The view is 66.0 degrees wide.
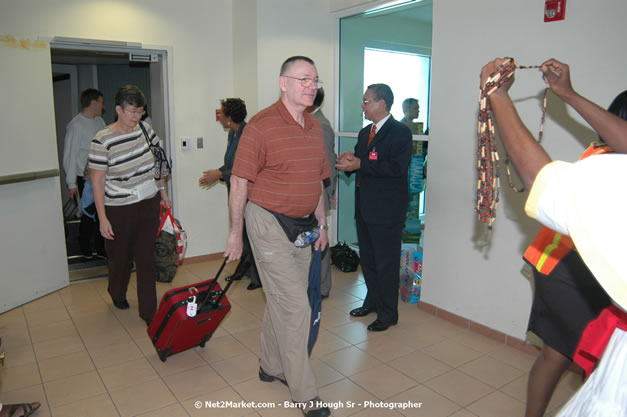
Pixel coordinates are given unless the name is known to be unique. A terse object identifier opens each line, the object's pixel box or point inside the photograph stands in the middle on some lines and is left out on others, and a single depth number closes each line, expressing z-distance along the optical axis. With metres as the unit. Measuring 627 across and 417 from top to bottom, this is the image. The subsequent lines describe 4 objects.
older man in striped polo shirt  2.29
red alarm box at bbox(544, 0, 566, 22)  2.68
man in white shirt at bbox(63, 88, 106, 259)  4.52
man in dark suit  3.27
